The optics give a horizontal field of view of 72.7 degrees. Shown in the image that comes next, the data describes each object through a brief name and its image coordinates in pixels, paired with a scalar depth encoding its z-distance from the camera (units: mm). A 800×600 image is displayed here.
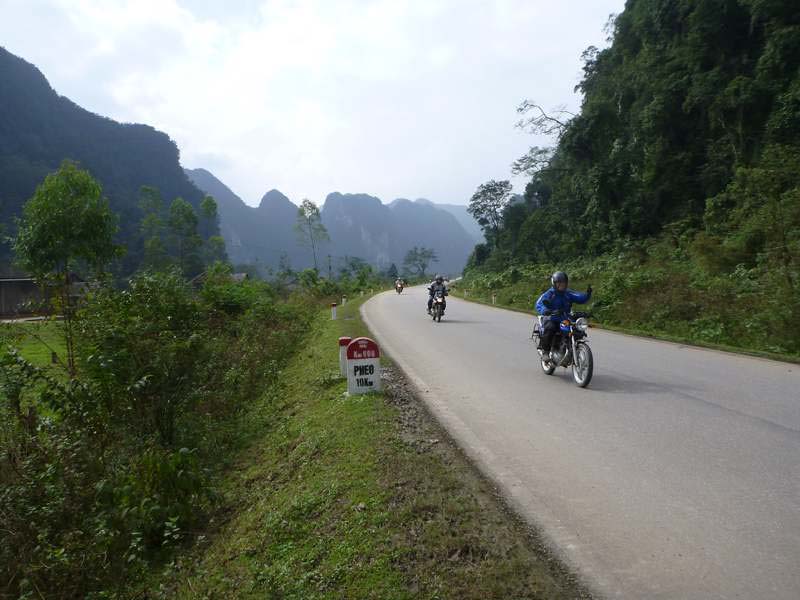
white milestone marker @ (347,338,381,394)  7667
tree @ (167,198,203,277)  60562
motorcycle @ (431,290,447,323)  19125
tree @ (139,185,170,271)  58469
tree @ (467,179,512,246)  73188
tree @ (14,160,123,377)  13094
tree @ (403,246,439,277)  112125
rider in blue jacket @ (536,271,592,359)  8672
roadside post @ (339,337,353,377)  8785
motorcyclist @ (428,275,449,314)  19802
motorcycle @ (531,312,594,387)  7820
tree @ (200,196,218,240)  111688
